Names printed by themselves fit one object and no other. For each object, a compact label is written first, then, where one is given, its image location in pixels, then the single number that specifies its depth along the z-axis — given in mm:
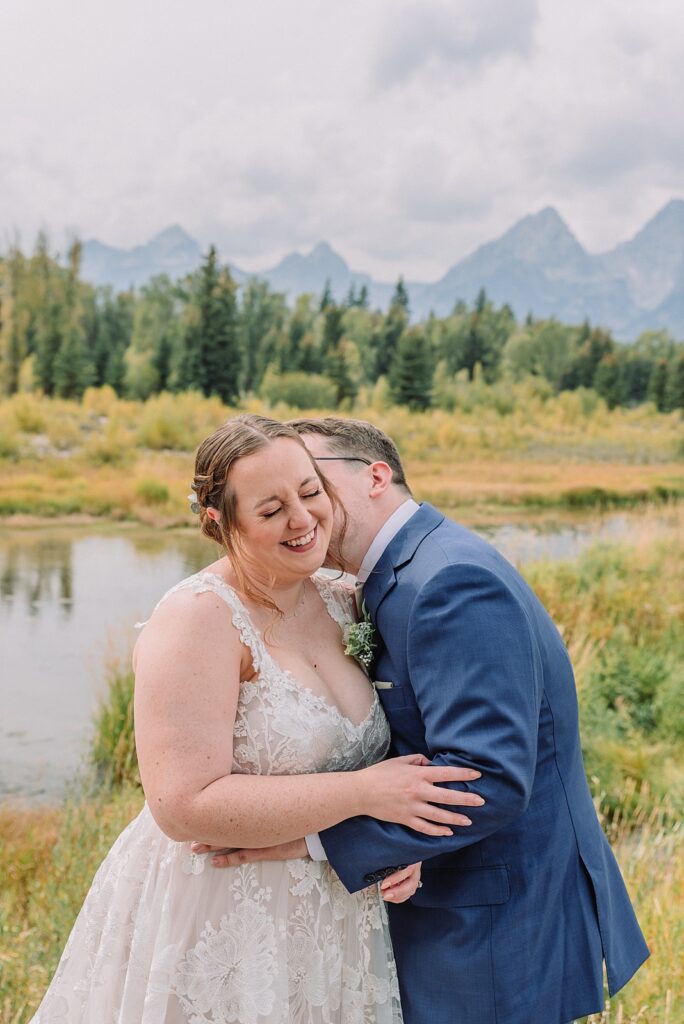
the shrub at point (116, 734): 6381
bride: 1526
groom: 1563
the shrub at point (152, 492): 14297
